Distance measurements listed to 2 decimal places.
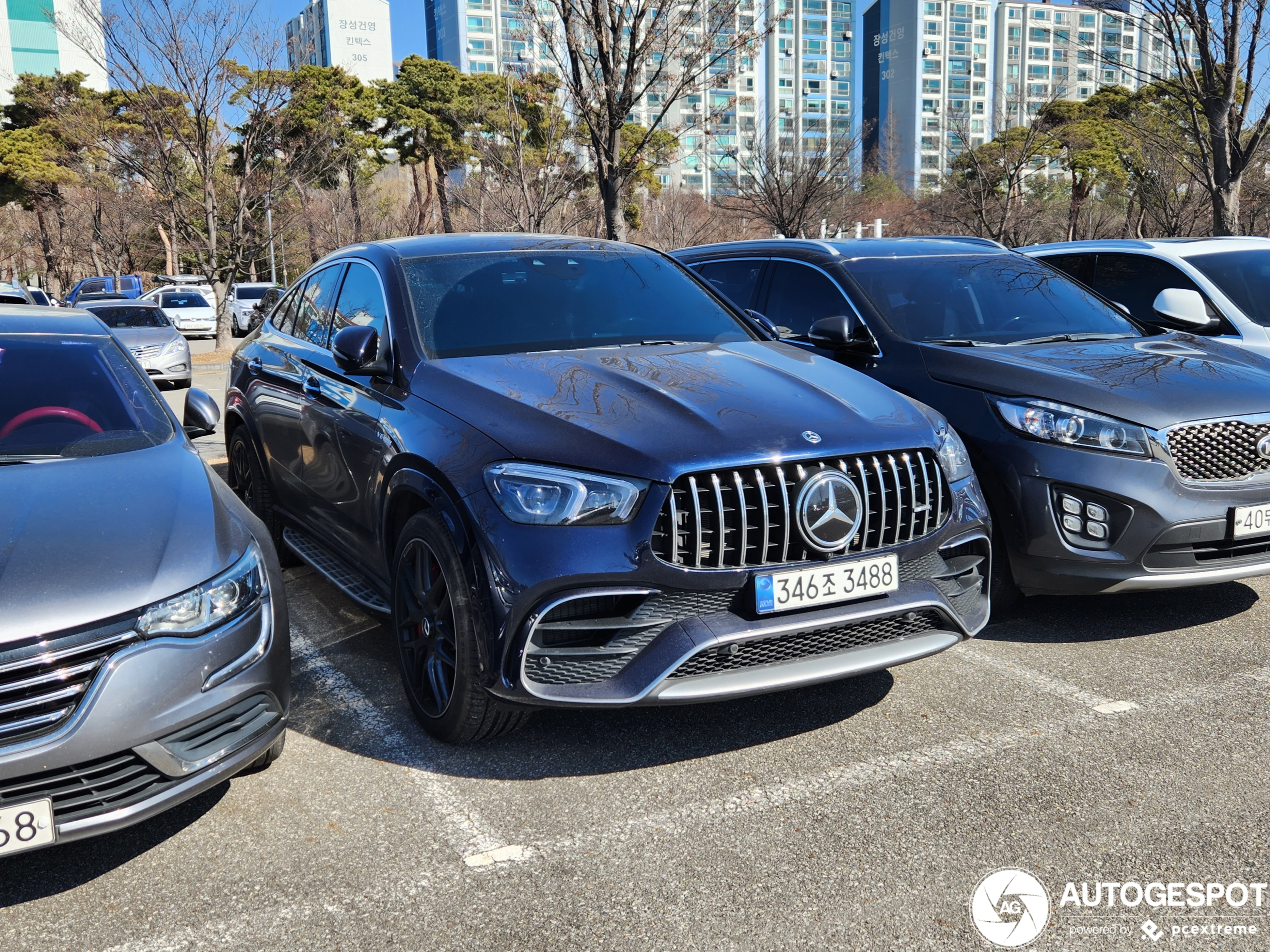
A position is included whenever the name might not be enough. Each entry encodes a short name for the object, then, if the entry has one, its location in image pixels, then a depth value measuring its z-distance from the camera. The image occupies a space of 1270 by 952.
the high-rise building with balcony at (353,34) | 131.75
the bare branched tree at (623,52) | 12.25
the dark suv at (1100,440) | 4.31
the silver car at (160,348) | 15.84
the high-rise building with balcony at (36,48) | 74.19
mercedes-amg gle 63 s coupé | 3.12
